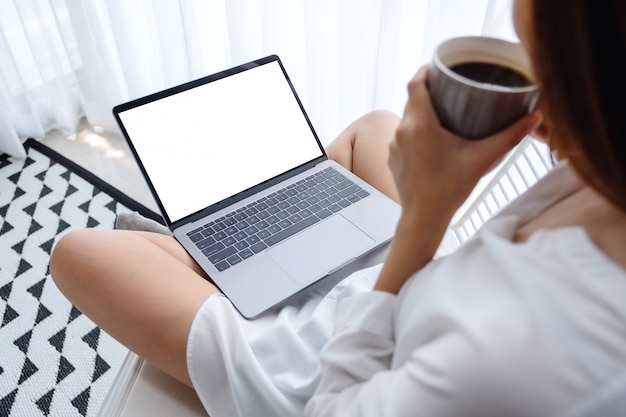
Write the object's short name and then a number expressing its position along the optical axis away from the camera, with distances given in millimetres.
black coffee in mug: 451
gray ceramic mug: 403
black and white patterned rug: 1081
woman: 330
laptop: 751
